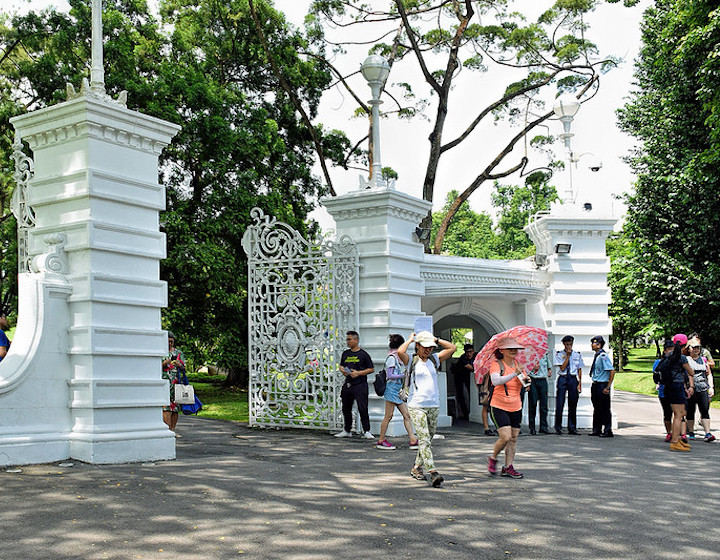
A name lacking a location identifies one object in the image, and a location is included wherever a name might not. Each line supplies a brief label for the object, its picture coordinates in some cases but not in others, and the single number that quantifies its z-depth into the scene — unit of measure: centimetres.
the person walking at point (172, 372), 1119
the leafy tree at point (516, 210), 5559
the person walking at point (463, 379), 1623
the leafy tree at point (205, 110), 2092
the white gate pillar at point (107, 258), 859
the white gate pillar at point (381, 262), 1270
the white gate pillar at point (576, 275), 1577
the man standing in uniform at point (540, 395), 1430
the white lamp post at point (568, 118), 1598
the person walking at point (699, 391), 1302
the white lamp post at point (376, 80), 1216
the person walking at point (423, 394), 845
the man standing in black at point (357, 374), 1212
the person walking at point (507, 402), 883
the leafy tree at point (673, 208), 2438
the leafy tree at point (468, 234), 5709
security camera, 1600
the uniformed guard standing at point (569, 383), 1435
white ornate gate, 1300
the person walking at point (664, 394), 1216
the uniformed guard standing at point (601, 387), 1373
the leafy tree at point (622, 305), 2730
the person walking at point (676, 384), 1167
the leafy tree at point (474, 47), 2438
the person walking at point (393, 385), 1116
